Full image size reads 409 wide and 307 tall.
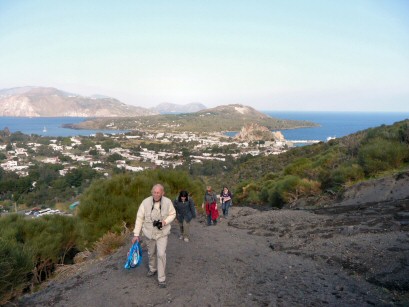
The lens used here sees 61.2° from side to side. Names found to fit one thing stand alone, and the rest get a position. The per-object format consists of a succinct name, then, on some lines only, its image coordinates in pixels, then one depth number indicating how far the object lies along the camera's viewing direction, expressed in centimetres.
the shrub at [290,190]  1631
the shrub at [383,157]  1436
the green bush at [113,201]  1090
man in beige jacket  525
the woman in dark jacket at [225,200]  1335
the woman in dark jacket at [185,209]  862
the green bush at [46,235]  1052
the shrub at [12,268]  533
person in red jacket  1147
